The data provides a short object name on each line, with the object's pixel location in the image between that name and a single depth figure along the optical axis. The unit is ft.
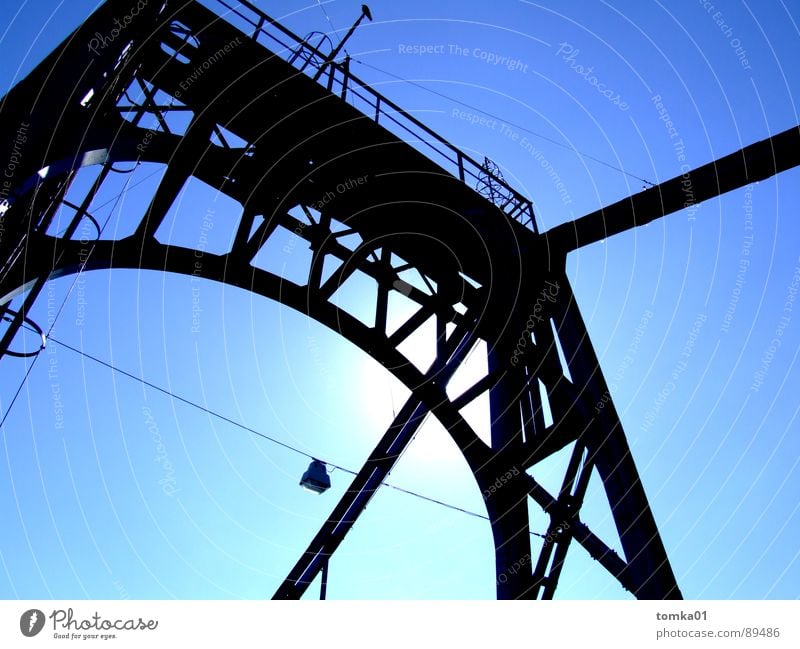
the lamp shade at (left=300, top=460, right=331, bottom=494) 21.94
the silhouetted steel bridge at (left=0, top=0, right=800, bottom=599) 15.16
